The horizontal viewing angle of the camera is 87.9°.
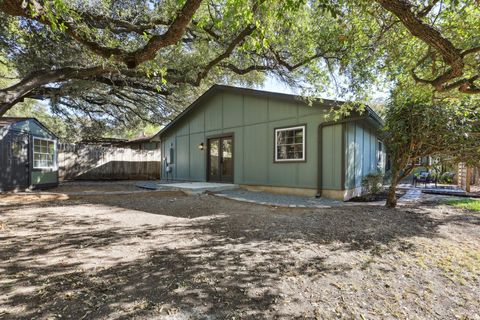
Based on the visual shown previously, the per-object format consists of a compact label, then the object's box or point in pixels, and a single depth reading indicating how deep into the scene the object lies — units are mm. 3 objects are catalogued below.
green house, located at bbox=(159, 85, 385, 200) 7562
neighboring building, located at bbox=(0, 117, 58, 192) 7957
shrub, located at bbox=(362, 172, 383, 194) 8406
